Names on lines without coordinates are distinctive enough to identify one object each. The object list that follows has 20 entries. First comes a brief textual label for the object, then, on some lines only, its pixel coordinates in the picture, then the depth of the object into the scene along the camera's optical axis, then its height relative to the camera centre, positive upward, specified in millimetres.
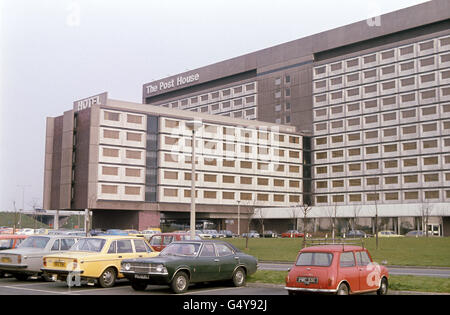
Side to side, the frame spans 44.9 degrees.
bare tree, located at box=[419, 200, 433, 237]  83275 +1516
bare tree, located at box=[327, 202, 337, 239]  94375 +976
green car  16625 -1602
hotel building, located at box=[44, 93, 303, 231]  84812 +8628
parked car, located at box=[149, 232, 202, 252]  27619 -1183
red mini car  14102 -1441
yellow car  17562 -1459
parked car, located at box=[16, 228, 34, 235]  66719 -2188
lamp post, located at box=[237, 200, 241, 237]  95969 -367
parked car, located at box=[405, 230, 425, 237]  78012 -2070
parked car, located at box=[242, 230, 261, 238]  87938 -2967
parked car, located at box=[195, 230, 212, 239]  73425 -2460
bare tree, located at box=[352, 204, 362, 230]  91950 +1000
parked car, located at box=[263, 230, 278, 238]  91719 -2951
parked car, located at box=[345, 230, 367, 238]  77688 -2291
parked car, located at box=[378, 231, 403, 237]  81938 -2219
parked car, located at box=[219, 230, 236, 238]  84050 -2740
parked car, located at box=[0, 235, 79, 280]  19609 -1461
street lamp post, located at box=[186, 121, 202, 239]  21609 +1659
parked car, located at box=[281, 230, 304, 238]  83812 -2630
